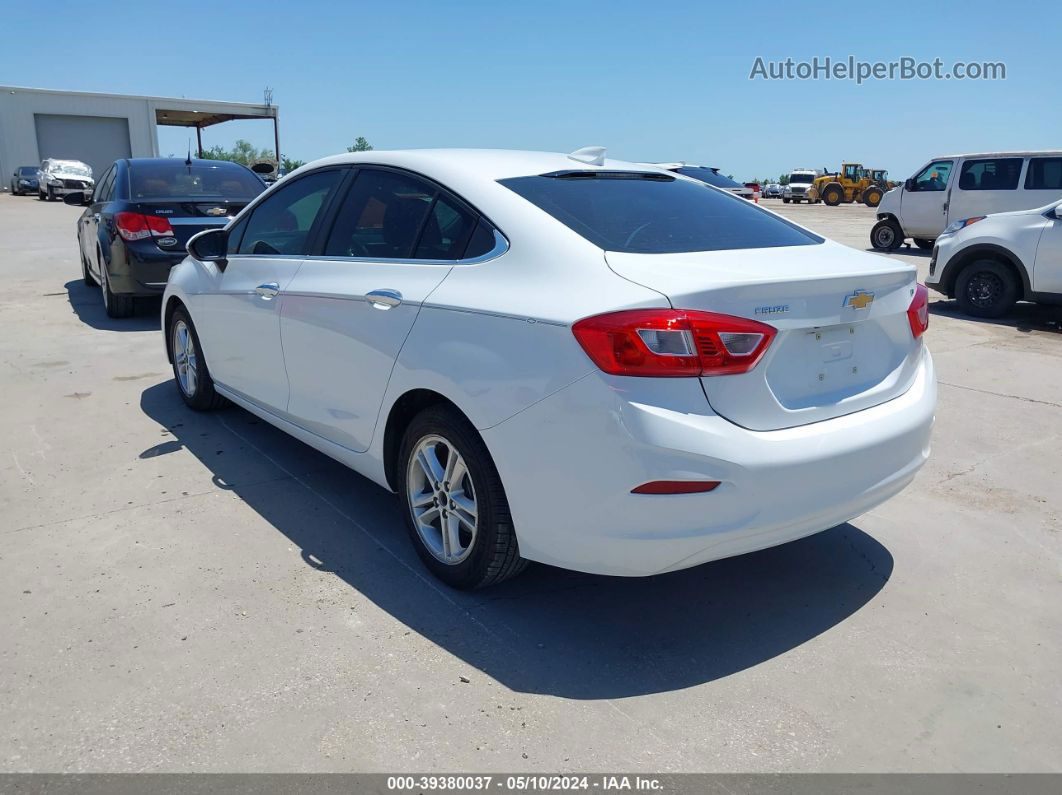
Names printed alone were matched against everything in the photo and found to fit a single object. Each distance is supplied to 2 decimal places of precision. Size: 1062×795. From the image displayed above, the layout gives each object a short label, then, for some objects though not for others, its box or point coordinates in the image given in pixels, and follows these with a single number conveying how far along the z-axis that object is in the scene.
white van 14.63
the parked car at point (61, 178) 36.47
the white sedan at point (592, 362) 2.65
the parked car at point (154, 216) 8.20
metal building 45.25
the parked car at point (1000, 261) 9.39
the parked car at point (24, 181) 40.81
